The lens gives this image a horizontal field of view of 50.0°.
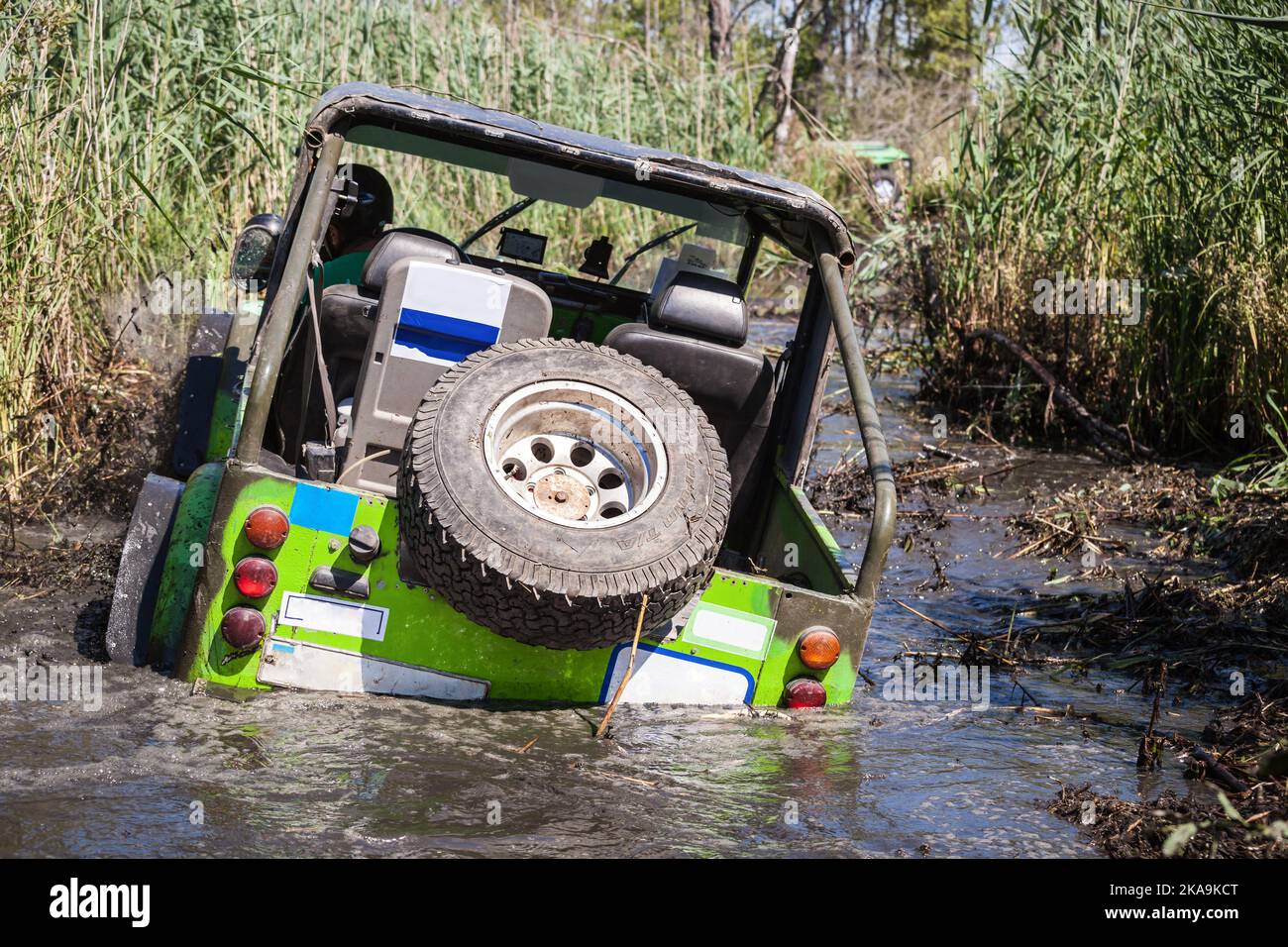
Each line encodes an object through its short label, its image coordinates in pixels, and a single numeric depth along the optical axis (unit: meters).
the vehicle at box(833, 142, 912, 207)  12.09
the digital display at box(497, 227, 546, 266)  5.49
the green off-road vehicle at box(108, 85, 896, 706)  3.61
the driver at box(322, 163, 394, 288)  5.77
